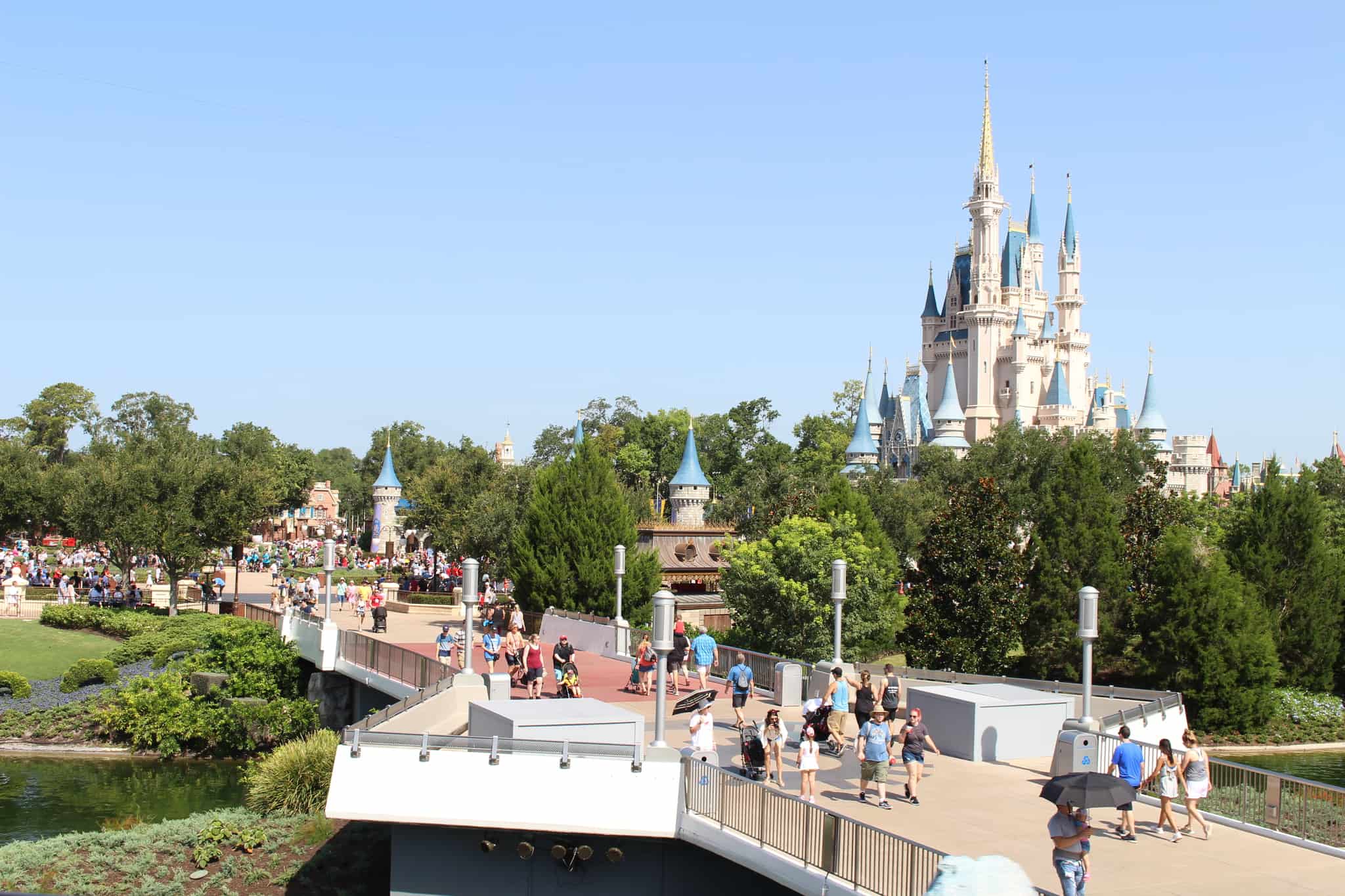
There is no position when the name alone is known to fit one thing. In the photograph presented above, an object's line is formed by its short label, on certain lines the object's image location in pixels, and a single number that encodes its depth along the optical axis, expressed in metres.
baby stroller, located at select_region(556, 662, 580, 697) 21.11
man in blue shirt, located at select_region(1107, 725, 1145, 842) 14.52
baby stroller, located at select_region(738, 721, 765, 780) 15.93
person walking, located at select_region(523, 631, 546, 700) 21.84
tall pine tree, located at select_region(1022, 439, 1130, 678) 39.00
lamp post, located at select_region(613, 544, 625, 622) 29.05
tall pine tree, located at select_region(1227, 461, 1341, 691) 39.19
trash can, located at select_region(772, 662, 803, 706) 22.64
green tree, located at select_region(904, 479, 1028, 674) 37.09
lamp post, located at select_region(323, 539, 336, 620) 29.36
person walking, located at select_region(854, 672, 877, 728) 18.02
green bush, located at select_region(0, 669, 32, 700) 34.97
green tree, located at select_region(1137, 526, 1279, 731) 35.09
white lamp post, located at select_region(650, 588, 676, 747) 15.84
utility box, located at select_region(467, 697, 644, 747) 16.23
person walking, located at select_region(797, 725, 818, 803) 14.75
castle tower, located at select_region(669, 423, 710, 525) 76.00
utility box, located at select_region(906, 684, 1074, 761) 18.12
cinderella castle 122.56
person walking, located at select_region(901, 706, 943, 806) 15.11
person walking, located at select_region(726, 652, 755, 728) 20.44
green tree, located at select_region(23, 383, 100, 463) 110.94
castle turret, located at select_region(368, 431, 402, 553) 96.69
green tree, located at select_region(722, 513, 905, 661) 37.38
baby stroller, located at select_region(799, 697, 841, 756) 17.91
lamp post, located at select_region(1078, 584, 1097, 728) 17.20
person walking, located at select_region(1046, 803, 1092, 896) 11.05
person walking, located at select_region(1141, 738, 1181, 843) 13.97
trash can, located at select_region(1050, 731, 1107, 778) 16.08
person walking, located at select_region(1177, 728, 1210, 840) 14.05
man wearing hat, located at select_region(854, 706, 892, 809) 14.80
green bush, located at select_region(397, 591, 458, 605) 51.16
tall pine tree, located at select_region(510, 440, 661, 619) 41.31
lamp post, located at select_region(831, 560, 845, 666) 22.12
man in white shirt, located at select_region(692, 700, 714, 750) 16.31
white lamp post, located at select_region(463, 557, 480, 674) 21.56
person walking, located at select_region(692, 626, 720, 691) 23.45
